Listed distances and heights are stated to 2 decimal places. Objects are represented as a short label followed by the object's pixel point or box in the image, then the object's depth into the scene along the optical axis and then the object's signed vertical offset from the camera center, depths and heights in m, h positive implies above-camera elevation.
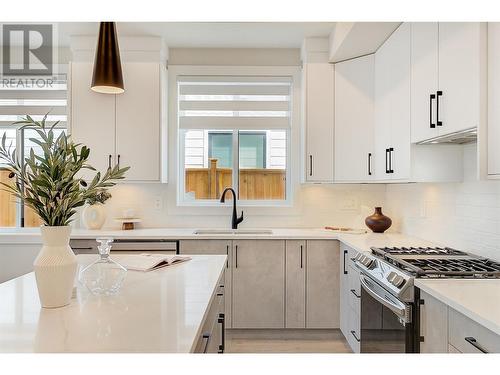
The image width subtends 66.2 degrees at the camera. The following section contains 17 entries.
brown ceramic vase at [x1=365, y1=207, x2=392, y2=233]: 3.45 -0.30
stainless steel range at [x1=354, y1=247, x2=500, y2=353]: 1.81 -0.50
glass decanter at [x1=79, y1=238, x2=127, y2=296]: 1.49 -0.35
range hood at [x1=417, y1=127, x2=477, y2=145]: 1.93 +0.30
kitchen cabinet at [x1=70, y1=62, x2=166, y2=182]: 3.55 +0.62
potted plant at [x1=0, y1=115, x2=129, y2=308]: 1.29 -0.04
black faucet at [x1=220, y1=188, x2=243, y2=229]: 3.78 -0.30
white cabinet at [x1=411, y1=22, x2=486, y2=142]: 1.78 +0.60
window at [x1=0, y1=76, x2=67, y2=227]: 3.98 +0.82
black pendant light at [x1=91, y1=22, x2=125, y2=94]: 2.35 +0.78
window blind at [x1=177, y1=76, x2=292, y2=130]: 3.94 +0.87
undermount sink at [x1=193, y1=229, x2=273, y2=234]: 3.64 -0.42
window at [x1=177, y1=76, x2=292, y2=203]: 3.99 +0.31
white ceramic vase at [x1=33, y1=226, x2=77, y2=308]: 1.31 -0.29
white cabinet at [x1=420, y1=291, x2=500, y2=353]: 1.29 -0.54
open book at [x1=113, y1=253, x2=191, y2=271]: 1.94 -0.40
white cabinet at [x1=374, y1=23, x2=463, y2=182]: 2.53 +0.42
